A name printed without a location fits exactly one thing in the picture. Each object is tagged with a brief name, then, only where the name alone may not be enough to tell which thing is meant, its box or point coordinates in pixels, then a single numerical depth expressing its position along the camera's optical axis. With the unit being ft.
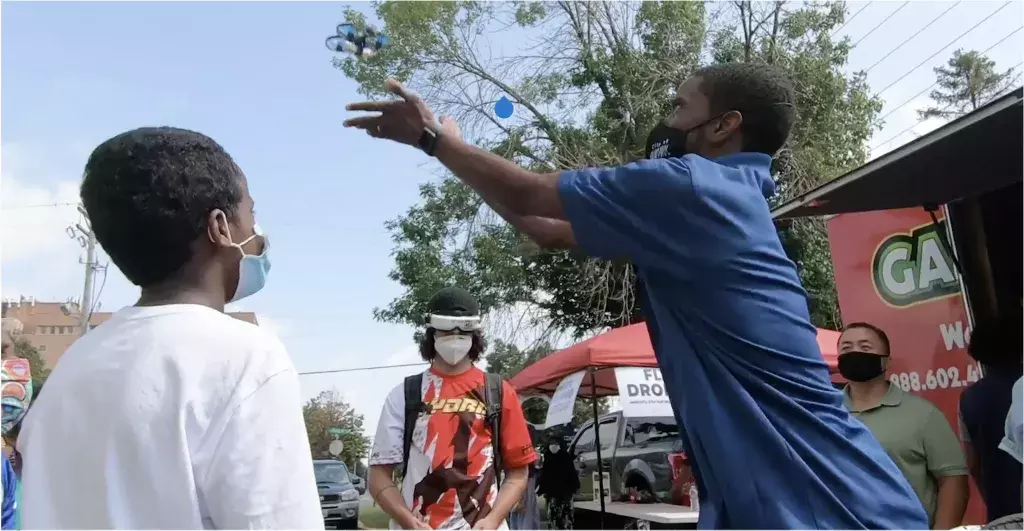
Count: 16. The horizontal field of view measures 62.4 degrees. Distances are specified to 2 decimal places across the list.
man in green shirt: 12.16
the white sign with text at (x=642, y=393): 23.34
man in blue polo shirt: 5.32
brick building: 112.06
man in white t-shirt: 4.28
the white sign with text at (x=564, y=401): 22.52
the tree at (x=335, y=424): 153.97
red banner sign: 15.52
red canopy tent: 24.62
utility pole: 96.57
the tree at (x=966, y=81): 100.80
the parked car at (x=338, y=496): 64.39
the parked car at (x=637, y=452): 33.40
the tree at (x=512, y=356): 52.75
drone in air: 9.80
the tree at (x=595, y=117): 49.57
